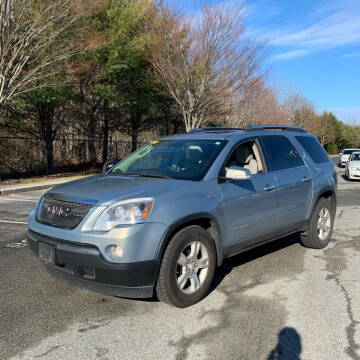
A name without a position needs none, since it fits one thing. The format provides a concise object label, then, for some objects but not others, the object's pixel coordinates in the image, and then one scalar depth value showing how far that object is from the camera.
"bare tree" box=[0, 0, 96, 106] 13.11
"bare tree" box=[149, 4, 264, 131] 19.06
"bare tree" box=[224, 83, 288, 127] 23.70
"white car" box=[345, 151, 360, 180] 18.05
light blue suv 3.33
